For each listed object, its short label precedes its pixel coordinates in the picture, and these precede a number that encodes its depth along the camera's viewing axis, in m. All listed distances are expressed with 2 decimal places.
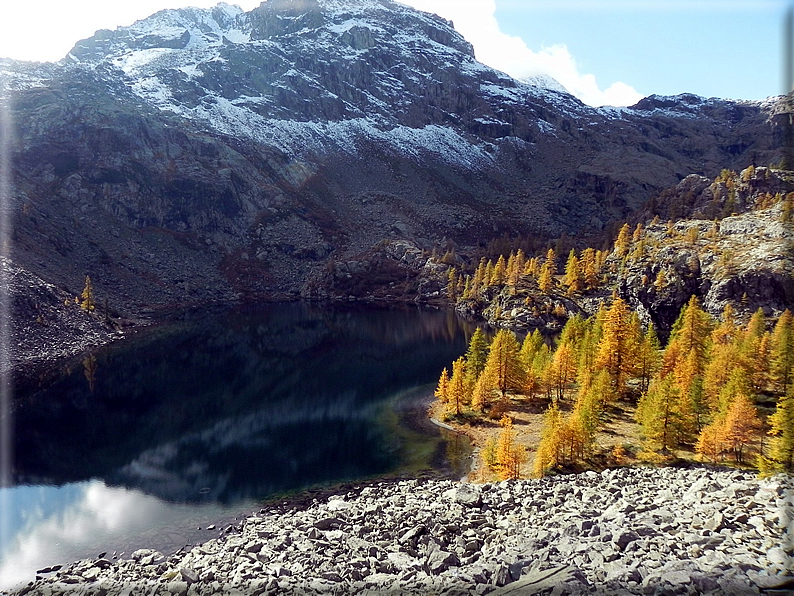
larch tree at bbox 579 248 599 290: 123.12
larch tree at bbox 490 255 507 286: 141.38
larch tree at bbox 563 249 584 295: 123.75
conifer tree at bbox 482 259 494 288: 143.86
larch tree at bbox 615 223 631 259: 127.86
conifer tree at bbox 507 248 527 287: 131.62
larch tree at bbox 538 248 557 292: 126.31
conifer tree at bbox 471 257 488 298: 146.38
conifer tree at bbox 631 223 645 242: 128.50
